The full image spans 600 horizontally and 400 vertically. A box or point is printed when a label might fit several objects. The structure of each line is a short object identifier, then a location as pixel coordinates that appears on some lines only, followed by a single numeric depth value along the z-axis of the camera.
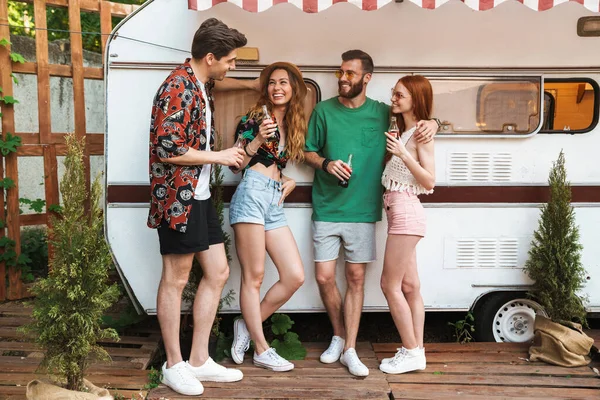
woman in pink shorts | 3.87
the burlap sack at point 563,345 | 4.16
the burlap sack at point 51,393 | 3.26
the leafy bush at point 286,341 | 4.28
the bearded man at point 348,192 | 4.09
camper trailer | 4.22
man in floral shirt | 3.34
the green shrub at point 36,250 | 6.27
